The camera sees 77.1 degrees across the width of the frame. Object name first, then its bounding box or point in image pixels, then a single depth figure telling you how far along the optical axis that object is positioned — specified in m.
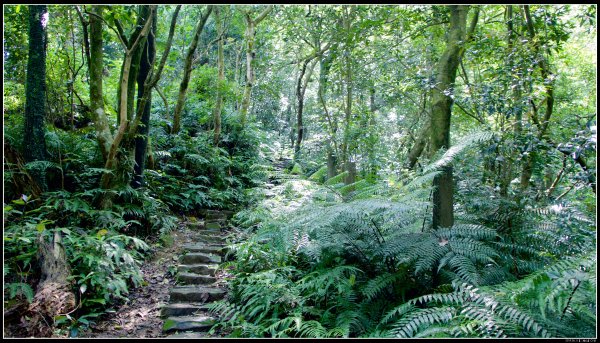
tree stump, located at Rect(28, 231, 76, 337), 3.75
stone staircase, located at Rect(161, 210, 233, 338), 4.11
